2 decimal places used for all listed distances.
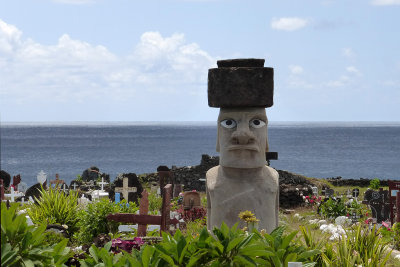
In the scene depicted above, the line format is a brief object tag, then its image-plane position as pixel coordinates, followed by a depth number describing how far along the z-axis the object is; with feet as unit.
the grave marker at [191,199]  53.26
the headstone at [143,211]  37.86
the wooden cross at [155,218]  36.28
